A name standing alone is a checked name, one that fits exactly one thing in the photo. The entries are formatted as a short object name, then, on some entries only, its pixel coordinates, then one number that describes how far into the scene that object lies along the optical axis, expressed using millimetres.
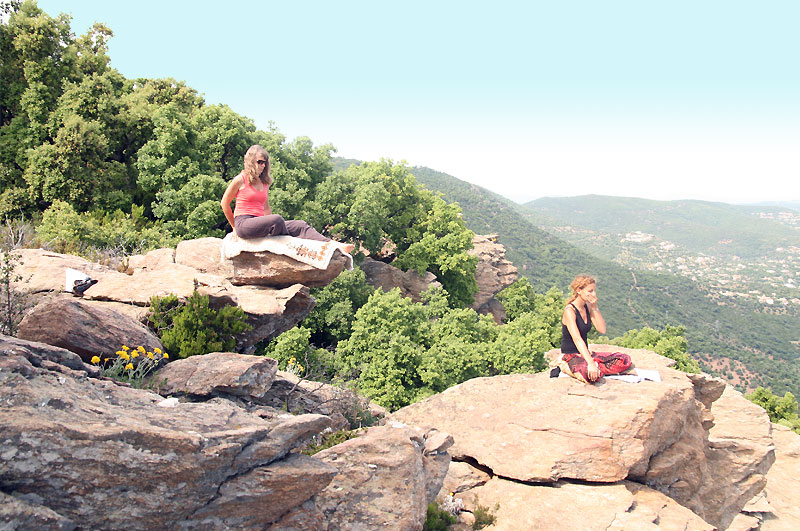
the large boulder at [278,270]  9047
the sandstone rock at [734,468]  9883
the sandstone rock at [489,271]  30828
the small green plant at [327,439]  6843
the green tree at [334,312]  20016
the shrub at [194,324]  7402
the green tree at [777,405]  26094
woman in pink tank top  8391
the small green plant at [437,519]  6984
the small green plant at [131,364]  5859
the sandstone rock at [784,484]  14625
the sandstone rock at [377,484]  5785
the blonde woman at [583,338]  8883
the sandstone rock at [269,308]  8508
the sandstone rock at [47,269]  8094
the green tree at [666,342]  24003
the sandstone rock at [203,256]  10148
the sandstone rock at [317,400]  8141
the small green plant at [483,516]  7304
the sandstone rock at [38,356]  4336
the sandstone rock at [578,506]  7188
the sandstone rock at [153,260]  10180
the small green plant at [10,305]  6602
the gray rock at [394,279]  25281
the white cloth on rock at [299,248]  8820
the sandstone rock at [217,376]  6301
